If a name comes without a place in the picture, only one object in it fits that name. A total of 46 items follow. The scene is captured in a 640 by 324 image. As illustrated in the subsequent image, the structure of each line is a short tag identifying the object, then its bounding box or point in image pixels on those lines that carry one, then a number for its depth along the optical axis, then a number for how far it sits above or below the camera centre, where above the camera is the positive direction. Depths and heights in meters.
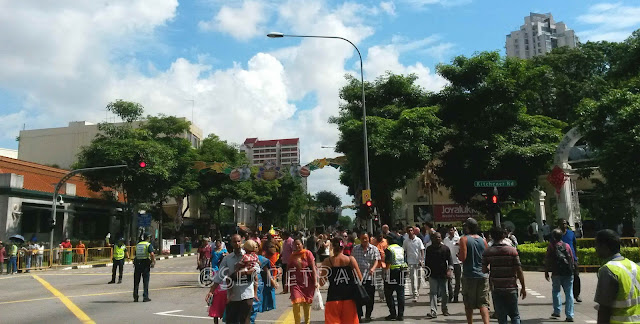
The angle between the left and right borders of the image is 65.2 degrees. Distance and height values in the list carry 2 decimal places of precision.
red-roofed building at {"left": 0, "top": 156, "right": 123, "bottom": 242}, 29.39 +2.10
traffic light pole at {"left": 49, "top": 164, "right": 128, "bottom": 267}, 25.89 +1.42
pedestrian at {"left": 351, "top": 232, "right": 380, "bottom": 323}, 9.15 -0.58
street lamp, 21.47 +4.37
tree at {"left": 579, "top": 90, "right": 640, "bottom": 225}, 15.55 +3.00
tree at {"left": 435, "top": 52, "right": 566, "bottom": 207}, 26.02 +5.53
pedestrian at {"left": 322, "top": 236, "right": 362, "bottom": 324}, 6.52 -0.78
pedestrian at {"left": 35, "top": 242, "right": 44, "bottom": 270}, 26.02 -1.01
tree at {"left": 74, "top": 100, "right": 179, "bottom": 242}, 33.09 +5.16
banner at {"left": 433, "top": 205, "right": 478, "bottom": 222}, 31.53 +1.12
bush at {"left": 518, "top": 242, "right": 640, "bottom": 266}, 16.53 -0.88
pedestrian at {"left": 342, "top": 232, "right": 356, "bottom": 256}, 11.14 -0.33
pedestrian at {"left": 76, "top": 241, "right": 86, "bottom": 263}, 28.68 -0.92
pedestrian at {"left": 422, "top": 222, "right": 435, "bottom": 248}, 13.16 -0.06
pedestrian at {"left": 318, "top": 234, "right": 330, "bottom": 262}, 10.84 -0.38
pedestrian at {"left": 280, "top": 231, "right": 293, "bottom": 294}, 14.30 -0.45
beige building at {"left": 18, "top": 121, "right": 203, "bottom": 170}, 56.31 +10.66
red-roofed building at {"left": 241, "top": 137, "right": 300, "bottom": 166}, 156.25 +26.09
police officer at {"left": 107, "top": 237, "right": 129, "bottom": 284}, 16.29 -0.65
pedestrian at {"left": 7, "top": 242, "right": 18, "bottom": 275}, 24.11 -1.07
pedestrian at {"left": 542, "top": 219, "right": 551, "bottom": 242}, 22.56 -0.11
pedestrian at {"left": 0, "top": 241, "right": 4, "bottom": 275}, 23.41 -0.83
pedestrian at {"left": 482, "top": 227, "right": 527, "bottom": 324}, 6.82 -0.63
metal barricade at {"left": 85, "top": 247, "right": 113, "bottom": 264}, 29.66 -1.12
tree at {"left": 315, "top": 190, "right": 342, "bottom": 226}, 114.88 +6.21
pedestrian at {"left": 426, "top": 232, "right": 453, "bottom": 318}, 9.43 -0.74
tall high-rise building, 139.88 +53.83
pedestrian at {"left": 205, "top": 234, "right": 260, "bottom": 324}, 6.80 -0.81
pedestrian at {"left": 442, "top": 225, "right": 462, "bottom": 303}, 11.09 -0.71
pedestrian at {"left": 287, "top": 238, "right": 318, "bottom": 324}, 8.08 -0.78
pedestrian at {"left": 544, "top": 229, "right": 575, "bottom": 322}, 8.77 -0.67
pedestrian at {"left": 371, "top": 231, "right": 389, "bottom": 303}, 11.20 -0.38
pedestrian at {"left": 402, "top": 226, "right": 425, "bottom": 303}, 11.22 -0.55
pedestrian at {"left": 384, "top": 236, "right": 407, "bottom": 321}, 9.12 -0.87
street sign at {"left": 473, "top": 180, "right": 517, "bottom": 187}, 18.84 +1.74
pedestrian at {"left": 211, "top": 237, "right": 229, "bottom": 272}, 11.70 -0.46
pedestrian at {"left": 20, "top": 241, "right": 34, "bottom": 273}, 25.33 -0.88
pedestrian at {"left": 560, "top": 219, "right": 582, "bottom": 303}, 10.24 -0.24
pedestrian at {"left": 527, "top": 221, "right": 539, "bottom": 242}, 27.09 -0.11
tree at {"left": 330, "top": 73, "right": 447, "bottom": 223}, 25.92 +5.28
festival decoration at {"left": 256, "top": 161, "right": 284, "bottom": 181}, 33.09 +4.04
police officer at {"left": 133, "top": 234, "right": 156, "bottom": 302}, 12.34 -0.73
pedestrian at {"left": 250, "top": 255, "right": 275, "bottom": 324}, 7.51 -0.79
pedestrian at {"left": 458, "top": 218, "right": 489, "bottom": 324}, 7.54 -0.73
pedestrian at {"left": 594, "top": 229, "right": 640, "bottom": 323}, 3.72 -0.48
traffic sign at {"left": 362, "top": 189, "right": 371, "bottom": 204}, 21.31 +1.56
